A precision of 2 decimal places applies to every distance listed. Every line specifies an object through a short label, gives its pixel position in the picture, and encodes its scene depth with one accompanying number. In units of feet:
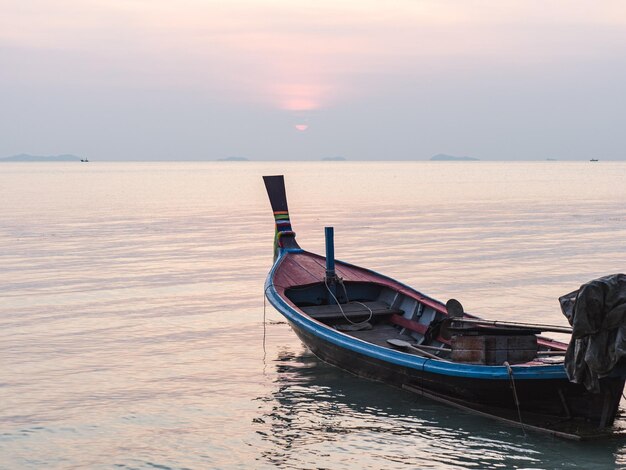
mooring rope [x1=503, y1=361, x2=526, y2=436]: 38.34
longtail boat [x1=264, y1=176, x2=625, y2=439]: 38.88
